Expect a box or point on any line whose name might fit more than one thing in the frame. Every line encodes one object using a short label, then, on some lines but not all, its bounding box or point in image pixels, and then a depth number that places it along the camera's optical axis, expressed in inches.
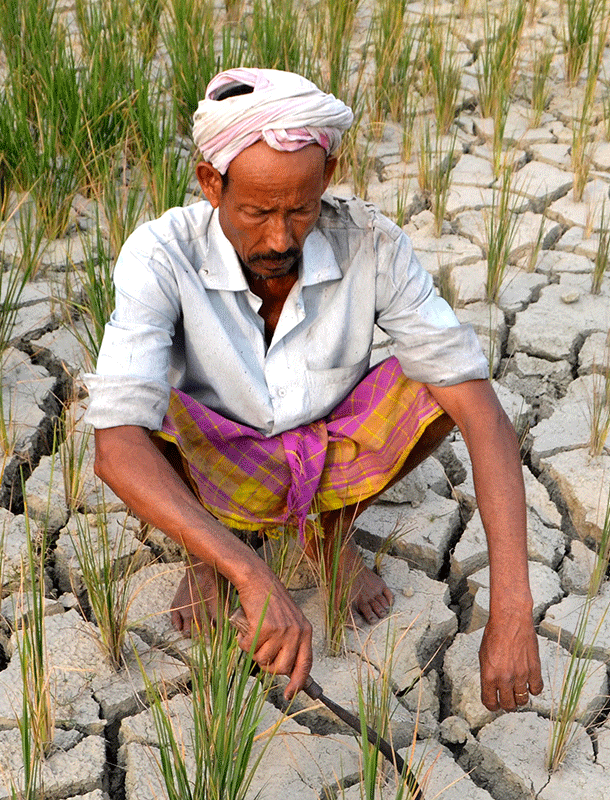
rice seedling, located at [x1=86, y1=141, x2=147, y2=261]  125.7
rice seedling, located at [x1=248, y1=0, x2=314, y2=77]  162.7
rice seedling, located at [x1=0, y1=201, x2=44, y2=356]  115.9
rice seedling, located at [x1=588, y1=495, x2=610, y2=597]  89.4
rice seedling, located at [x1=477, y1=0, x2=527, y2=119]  176.6
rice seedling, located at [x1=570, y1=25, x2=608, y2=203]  157.4
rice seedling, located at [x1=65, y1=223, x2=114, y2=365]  109.0
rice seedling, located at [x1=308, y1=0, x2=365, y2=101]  170.9
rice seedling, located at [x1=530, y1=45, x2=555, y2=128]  179.6
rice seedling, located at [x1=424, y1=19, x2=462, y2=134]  171.9
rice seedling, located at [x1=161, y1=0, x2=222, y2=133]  158.6
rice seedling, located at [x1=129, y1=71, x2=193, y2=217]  125.4
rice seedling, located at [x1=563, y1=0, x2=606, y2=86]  187.6
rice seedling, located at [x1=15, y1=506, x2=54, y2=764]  68.7
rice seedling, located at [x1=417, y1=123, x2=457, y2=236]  149.6
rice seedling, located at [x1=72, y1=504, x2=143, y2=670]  83.2
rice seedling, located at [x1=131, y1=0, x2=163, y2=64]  173.9
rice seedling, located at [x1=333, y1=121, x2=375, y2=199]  155.8
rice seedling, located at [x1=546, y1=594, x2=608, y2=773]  75.8
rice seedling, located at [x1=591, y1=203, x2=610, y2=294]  137.3
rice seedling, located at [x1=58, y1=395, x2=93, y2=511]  101.6
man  76.0
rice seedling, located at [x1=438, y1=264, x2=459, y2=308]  138.0
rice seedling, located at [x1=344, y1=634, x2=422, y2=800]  62.7
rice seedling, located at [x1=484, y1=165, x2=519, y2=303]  133.1
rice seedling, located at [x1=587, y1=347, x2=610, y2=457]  113.2
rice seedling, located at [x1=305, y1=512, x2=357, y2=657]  86.6
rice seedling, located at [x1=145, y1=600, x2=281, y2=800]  62.8
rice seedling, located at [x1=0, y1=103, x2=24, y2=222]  136.3
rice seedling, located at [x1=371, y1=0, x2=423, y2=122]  174.4
